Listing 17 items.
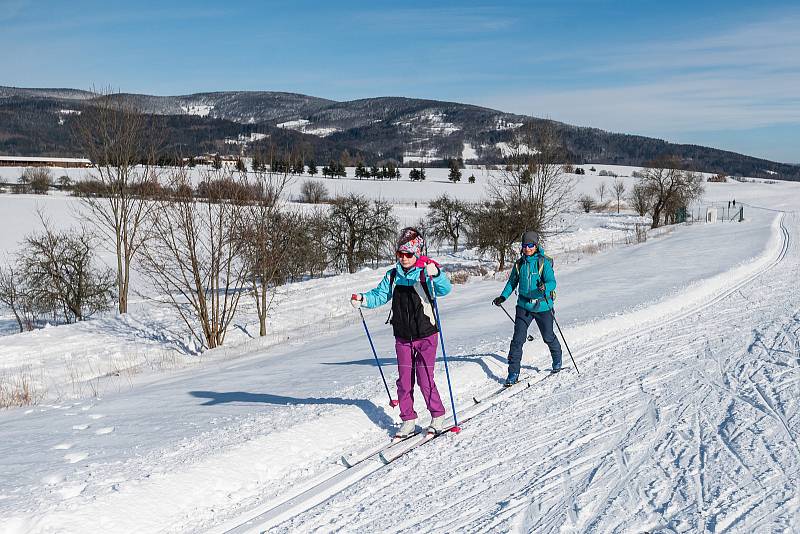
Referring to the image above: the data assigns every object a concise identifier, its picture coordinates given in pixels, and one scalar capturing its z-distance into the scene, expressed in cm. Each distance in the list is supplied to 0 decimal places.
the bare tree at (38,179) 8962
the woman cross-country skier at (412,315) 638
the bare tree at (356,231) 5250
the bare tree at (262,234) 1925
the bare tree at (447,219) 6438
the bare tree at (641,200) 7194
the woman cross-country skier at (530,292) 851
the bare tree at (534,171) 3691
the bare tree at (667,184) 6131
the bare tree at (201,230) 1762
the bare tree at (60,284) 3434
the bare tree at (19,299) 3449
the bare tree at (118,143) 2308
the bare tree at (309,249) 3541
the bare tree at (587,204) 9923
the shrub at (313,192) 8842
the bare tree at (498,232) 3797
